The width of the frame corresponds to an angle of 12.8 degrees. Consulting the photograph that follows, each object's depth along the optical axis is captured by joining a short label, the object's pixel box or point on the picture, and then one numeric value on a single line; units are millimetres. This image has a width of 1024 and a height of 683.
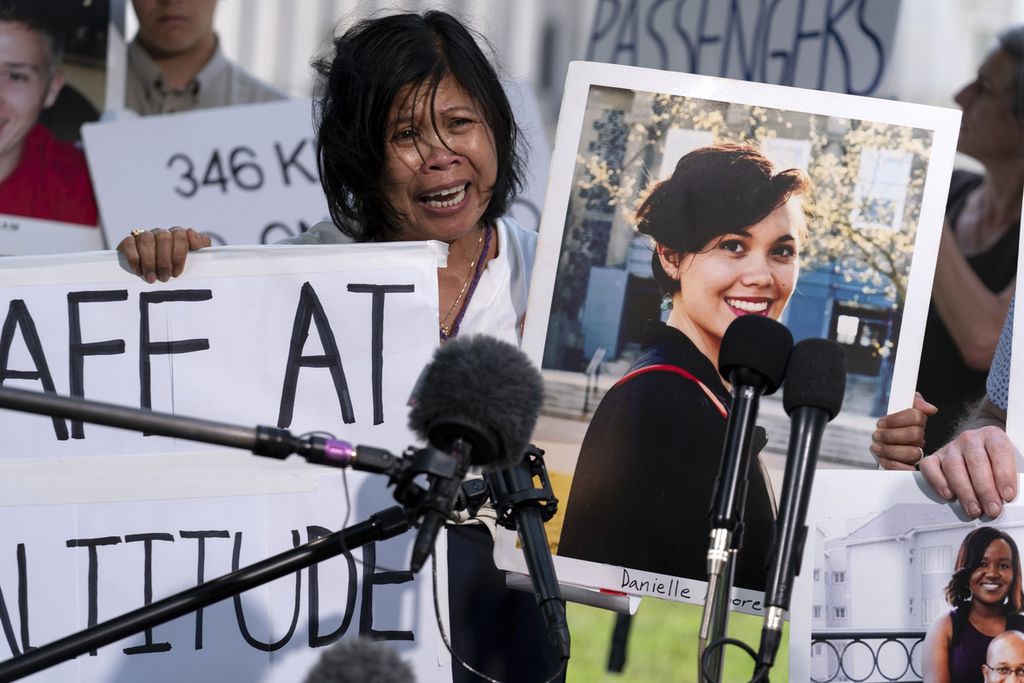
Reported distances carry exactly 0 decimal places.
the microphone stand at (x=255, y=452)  4022
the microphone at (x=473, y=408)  4042
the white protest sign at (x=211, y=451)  4483
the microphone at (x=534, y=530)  4197
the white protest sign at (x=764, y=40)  5562
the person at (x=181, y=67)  5519
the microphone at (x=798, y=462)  4061
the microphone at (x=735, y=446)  4089
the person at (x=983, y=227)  5299
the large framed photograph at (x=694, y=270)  4528
